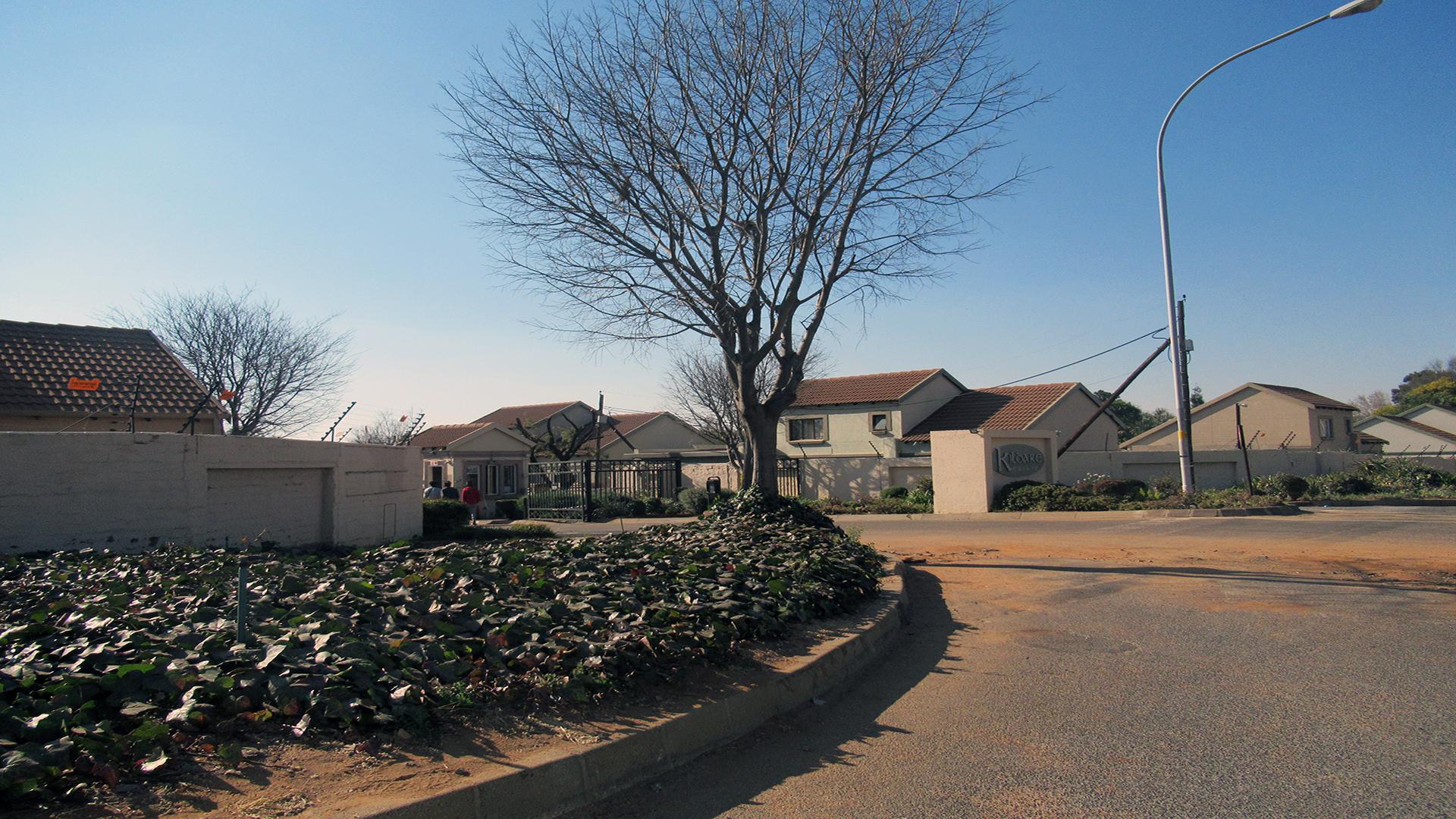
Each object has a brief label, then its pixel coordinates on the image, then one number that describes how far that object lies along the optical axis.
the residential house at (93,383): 19.20
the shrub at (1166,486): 25.45
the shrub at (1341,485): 25.34
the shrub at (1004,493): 24.81
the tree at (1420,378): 103.81
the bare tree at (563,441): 36.44
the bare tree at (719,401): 43.84
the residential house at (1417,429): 51.31
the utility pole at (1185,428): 22.98
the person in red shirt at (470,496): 24.30
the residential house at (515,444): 40.50
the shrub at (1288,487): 24.62
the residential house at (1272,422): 44.41
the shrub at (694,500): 27.33
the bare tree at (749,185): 13.06
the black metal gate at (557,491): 25.50
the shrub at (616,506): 25.69
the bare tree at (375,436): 57.31
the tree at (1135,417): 69.86
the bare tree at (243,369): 34.94
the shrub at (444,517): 17.59
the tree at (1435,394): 73.82
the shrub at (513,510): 28.14
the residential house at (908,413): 41.03
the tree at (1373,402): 108.42
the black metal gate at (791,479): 32.12
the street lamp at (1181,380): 22.95
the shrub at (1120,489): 24.03
